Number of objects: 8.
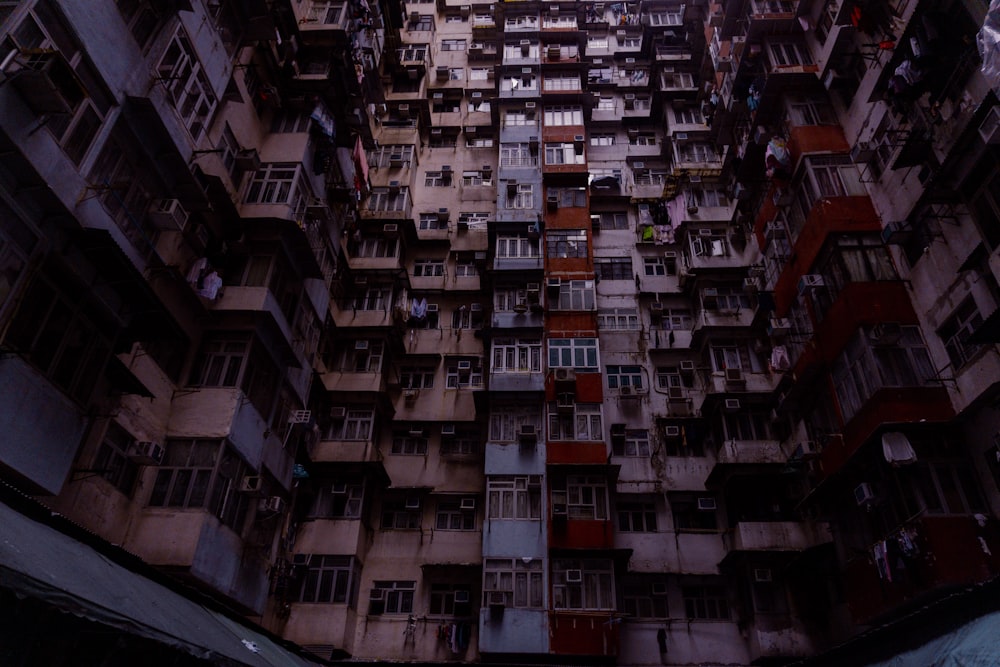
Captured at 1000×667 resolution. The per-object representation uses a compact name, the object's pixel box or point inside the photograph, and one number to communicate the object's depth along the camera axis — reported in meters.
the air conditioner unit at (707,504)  22.70
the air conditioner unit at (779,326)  22.11
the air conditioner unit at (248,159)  19.17
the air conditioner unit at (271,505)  17.83
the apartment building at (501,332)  13.19
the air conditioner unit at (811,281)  19.73
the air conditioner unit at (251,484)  16.70
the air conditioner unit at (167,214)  15.21
